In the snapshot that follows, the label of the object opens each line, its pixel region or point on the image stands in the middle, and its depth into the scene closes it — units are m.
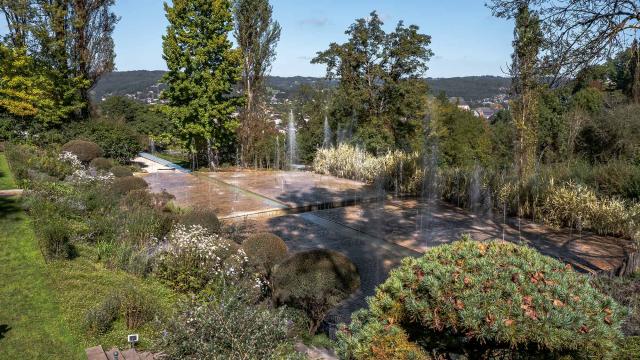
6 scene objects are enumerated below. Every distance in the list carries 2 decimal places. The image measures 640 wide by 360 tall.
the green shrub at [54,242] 5.81
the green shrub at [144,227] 6.36
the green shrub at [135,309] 4.23
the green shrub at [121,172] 11.61
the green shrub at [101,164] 12.56
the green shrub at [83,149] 13.49
